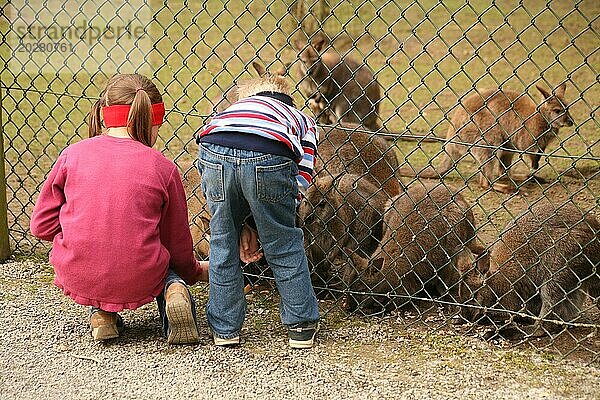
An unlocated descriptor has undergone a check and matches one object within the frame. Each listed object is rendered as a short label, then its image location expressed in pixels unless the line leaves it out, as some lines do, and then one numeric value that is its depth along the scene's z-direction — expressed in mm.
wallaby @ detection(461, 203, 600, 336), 4438
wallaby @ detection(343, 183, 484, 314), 4828
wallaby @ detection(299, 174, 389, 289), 5094
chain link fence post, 4941
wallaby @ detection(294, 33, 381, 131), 9047
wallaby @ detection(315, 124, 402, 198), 5926
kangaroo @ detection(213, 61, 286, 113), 6402
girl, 3869
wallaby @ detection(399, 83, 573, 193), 7422
